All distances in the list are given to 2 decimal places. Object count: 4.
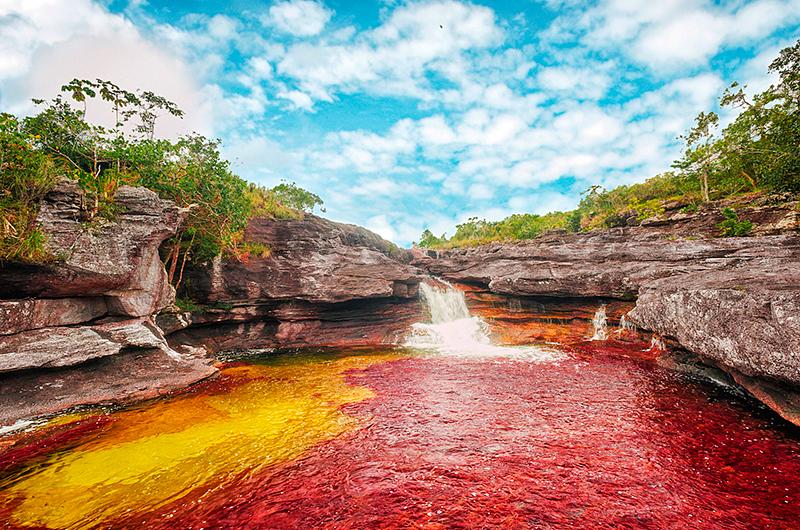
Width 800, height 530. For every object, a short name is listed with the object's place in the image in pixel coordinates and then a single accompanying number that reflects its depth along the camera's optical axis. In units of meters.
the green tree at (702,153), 29.54
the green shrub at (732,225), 20.95
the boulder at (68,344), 9.59
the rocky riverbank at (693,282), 7.82
